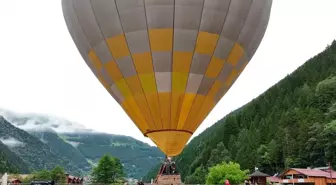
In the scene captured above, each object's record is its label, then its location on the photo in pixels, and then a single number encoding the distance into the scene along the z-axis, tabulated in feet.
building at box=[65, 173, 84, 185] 286.91
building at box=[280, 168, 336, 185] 191.83
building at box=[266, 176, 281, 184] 210.10
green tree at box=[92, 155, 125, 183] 239.30
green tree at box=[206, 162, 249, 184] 201.87
